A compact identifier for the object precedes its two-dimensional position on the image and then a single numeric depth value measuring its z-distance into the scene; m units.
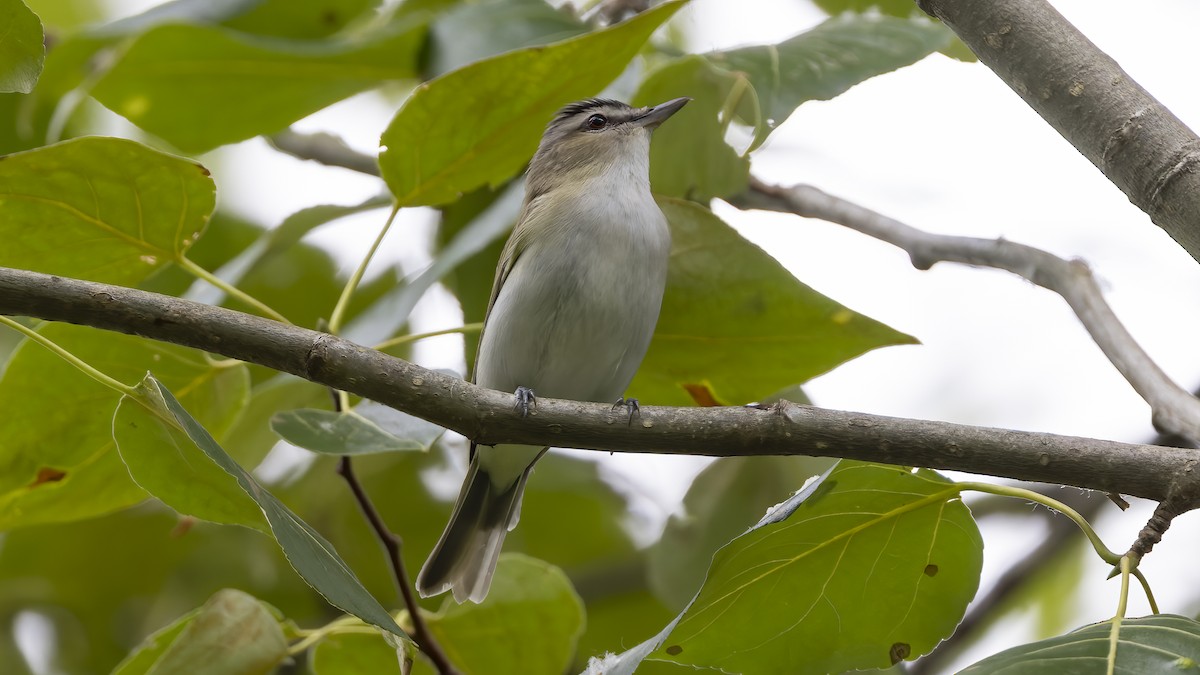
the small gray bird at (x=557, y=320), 7.71
